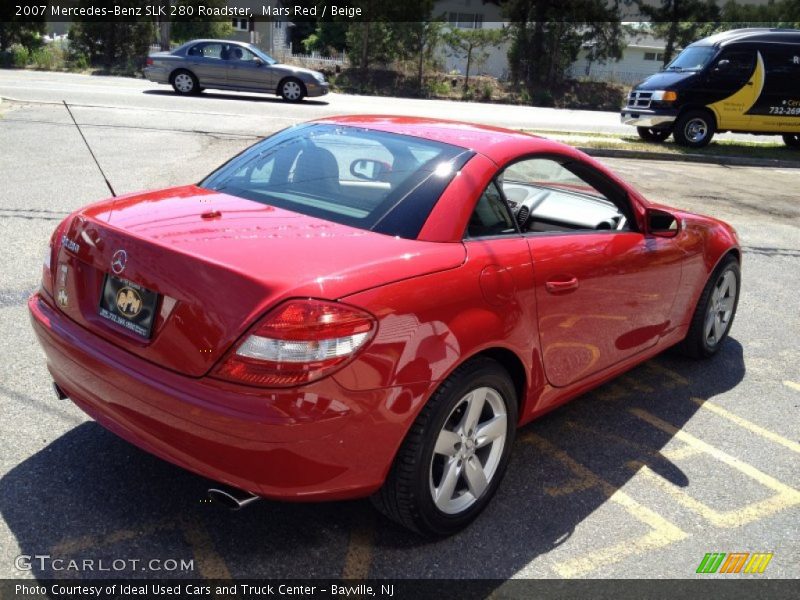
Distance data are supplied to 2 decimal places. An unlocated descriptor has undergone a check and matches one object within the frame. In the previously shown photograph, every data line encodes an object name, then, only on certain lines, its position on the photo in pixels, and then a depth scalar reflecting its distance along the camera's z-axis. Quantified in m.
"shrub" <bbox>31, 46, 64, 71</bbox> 27.34
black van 15.88
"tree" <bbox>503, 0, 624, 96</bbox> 32.91
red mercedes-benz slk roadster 2.46
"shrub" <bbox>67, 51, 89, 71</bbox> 27.63
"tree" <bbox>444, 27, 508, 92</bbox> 30.56
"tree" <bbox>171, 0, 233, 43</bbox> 35.66
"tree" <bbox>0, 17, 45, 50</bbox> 27.74
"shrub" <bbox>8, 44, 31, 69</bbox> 27.19
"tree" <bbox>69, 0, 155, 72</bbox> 28.14
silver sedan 20.12
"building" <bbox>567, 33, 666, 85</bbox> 33.97
